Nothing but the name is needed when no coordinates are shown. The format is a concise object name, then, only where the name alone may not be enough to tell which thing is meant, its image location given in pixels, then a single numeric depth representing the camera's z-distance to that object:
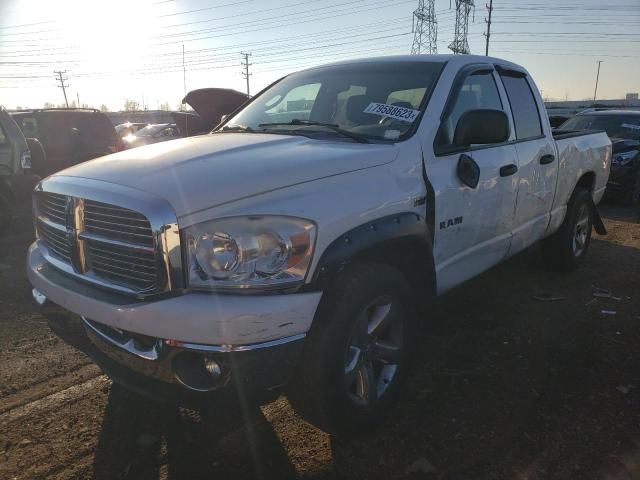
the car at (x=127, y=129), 24.65
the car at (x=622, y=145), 9.56
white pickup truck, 1.98
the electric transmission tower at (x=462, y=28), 54.16
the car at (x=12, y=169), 6.73
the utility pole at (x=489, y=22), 53.00
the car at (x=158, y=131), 19.53
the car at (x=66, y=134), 9.98
